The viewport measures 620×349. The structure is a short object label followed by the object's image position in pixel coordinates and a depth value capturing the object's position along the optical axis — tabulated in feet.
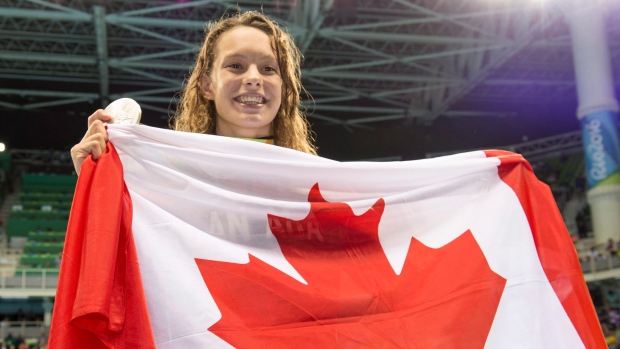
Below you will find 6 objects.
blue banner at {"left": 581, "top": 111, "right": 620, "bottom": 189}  48.06
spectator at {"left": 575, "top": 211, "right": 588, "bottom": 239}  57.77
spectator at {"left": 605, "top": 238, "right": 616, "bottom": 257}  47.96
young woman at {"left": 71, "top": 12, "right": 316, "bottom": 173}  7.09
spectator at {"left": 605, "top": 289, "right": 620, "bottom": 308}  51.86
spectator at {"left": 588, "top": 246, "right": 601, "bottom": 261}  49.62
